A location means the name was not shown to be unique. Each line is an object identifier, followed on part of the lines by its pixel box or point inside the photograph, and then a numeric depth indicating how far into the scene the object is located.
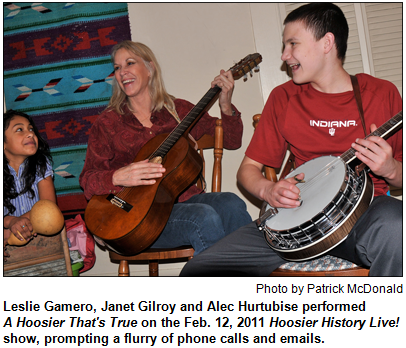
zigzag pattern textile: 2.53
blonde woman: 1.82
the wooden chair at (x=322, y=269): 1.37
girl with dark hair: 2.16
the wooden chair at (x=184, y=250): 1.85
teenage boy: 1.37
